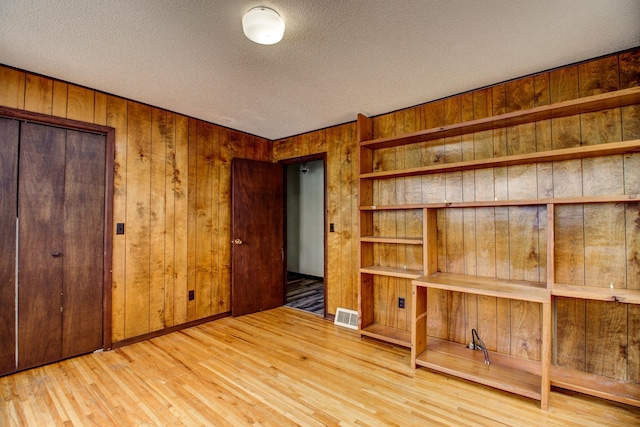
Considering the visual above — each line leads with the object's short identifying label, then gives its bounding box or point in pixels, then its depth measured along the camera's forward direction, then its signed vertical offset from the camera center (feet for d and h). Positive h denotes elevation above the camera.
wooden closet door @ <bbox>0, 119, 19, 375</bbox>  7.64 -0.64
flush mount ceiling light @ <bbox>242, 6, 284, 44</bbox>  5.53 +3.68
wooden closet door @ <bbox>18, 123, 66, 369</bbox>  7.96 -0.77
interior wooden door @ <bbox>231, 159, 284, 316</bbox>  12.60 -0.85
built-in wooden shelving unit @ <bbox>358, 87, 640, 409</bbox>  6.47 -1.68
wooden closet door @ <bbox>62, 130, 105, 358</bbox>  8.68 -0.81
